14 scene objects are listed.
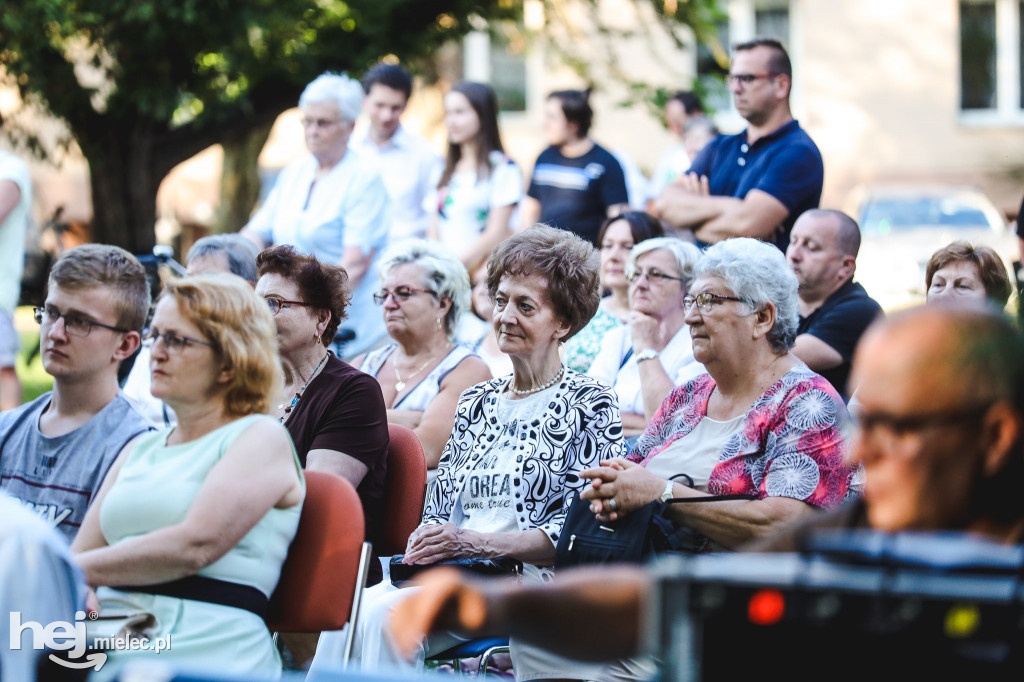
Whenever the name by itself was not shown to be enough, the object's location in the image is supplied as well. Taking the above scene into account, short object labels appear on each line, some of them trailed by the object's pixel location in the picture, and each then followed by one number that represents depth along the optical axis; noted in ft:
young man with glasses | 22.49
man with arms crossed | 34.83
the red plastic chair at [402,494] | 25.11
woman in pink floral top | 21.85
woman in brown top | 24.45
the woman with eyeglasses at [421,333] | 31.91
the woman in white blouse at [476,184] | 45.34
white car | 62.23
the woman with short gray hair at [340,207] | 41.60
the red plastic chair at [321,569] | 19.48
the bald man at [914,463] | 11.30
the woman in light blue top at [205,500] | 18.10
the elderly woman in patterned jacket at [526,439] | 23.43
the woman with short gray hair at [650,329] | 32.37
